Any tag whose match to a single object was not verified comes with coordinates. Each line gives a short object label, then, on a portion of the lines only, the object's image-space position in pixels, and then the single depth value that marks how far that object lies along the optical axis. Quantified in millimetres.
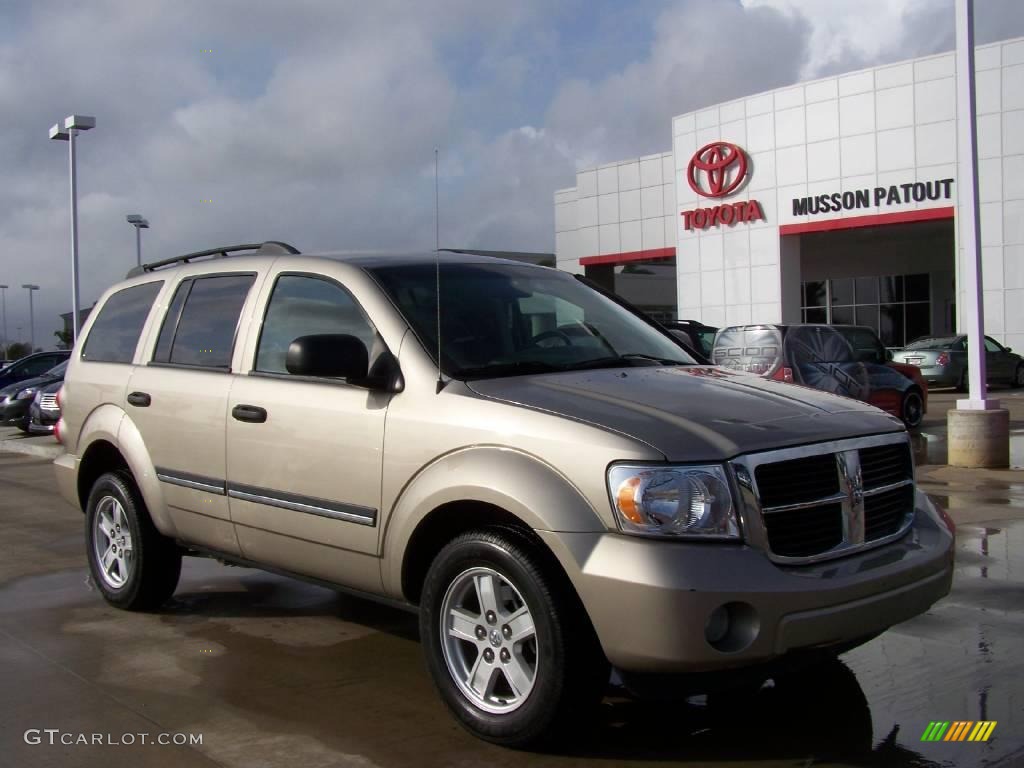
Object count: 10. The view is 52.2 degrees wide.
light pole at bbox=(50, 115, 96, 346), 22219
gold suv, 3408
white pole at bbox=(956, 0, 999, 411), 10680
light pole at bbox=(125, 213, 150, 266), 28156
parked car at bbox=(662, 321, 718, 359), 18688
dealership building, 28516
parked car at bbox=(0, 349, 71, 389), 24438
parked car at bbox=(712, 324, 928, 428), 14023
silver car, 23750
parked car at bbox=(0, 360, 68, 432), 19805
